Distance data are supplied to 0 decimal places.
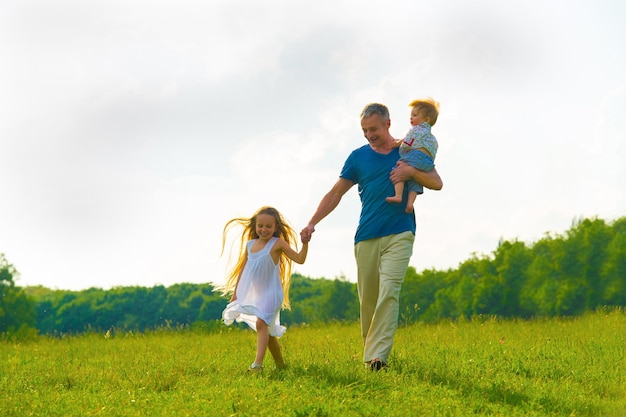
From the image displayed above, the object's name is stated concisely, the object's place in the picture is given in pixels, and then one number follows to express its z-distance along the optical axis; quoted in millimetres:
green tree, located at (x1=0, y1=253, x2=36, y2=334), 61750
